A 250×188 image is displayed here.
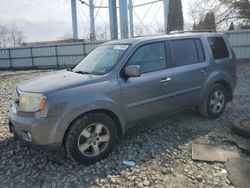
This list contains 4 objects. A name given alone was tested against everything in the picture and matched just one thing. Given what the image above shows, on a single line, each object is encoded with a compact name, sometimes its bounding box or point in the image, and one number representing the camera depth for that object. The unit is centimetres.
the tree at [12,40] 2630
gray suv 263
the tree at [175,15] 1612
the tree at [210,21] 1546
